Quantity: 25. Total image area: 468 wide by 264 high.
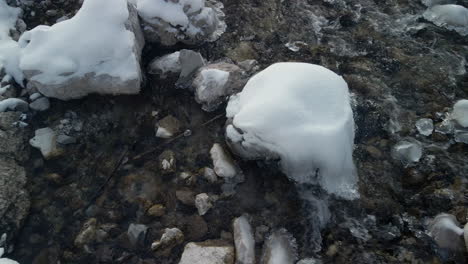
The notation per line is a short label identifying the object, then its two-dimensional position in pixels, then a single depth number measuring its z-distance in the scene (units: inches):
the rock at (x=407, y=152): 123.5
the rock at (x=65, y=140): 128.6
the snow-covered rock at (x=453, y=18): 157.6
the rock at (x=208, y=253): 104.5
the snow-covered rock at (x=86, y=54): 128.3
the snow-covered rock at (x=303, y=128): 112.7
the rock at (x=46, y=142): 126.3
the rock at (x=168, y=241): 109.8
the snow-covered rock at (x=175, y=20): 141.6
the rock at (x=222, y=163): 120.2
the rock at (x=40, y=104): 134.1
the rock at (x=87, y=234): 111.3
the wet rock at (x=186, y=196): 117.6
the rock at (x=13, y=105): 133.0
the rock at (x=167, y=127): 130.6
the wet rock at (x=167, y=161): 123.5
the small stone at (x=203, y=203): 115.8
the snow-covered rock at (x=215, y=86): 133.7
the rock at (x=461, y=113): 129.9
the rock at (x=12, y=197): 111.5
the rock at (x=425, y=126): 129.7
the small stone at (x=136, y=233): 112.0
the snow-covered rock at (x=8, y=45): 138.0
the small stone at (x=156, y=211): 115.8
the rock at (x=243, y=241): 105.9
